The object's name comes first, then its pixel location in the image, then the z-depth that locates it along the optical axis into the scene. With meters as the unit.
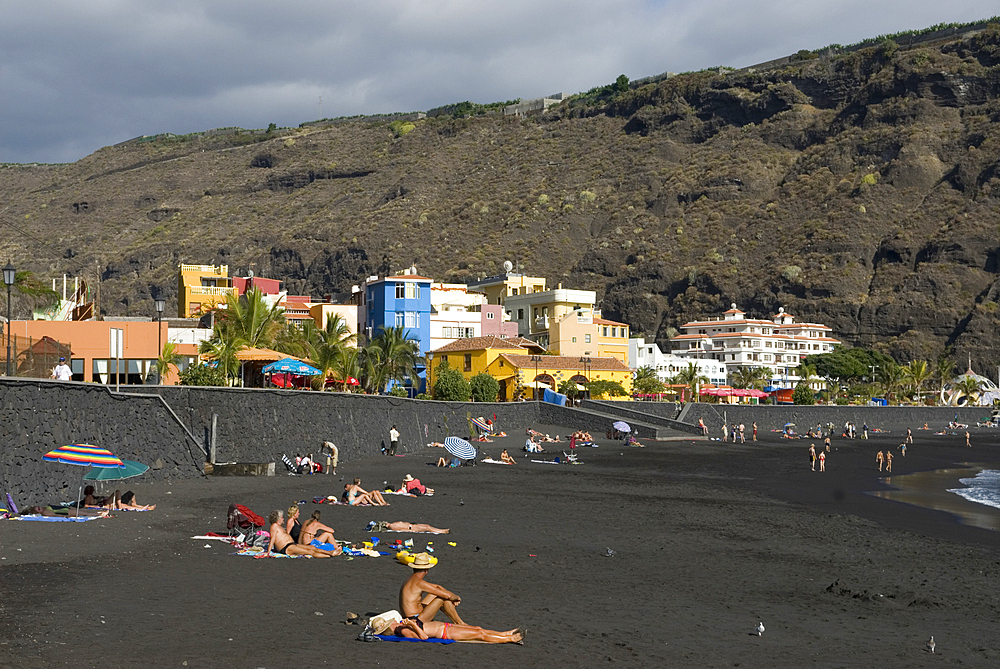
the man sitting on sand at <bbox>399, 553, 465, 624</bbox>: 10.78
